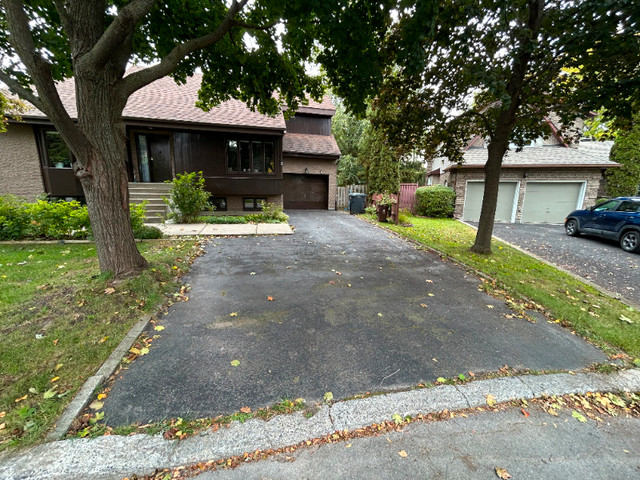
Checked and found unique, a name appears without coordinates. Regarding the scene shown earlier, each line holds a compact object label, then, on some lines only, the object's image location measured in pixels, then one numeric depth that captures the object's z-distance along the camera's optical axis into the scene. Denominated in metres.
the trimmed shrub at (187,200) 9.25
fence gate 16.30
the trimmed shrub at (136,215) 7.14
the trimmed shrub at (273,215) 11.15
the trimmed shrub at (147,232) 7.39
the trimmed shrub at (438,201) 14.80
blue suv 8.55
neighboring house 14.34
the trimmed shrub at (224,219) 10.32
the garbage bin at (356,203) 15.38
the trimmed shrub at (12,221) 6.64
